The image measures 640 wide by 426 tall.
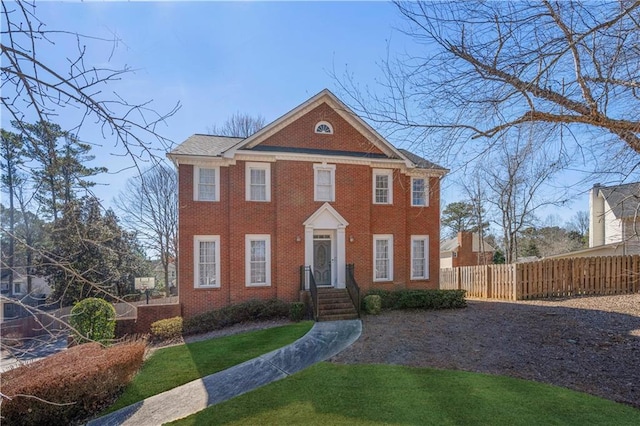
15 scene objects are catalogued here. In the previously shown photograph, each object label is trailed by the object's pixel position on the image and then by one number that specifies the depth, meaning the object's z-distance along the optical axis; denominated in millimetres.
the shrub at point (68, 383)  6281
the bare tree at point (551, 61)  4379
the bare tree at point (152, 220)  26156
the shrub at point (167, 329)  12633
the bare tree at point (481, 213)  25953
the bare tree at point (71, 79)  2697
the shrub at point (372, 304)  13023
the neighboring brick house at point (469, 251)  33625
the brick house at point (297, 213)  13977
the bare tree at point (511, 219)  26375
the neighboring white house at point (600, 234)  22622
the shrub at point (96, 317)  10906
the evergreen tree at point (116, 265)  17531
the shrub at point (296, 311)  12773
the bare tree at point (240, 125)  31500
